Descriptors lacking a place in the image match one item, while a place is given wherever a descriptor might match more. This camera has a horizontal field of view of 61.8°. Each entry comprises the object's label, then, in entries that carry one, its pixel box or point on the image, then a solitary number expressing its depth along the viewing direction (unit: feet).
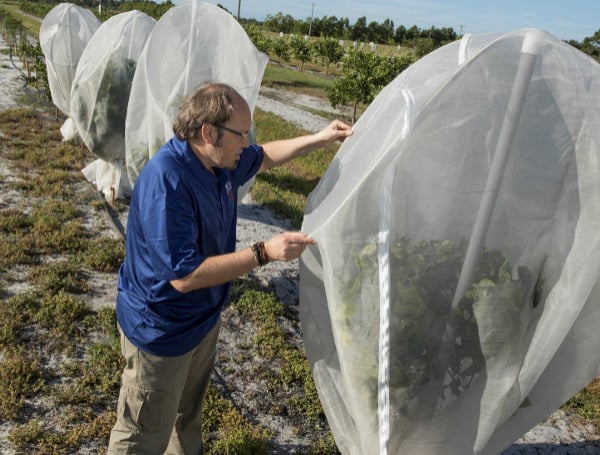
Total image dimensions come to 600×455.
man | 6.04
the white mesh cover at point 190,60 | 13.62
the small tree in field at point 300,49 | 98.37
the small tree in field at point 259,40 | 93.61
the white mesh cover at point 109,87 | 19.70
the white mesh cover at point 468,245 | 5.13
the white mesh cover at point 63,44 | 27.35
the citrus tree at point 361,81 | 47.39
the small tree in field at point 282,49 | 100.63
